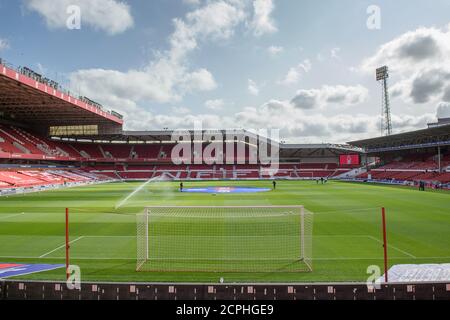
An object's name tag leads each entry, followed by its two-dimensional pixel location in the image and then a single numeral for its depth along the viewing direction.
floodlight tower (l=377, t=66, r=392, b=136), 61.28
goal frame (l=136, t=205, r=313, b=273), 8.67
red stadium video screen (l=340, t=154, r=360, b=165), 67.88
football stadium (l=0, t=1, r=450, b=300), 5.43
